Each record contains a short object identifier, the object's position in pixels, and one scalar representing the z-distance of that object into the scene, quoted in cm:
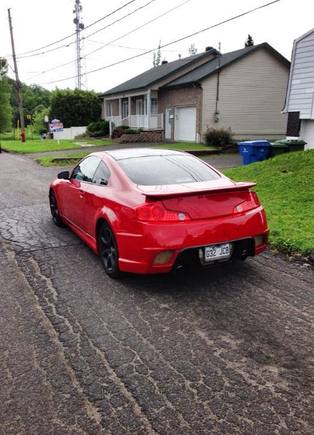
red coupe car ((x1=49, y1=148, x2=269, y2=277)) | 418
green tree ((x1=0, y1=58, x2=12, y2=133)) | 5875
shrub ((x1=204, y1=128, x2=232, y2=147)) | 2378
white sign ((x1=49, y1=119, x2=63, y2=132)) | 2933
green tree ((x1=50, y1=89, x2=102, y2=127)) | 4212
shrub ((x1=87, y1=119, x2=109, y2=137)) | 3656
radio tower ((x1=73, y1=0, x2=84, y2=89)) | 4211
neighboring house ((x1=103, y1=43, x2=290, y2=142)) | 2619
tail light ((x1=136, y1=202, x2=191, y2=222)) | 417
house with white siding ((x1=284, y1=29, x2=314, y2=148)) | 1435
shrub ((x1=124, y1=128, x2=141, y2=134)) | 2975
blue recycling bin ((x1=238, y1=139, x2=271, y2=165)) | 1421
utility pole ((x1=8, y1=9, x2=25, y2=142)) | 3512
